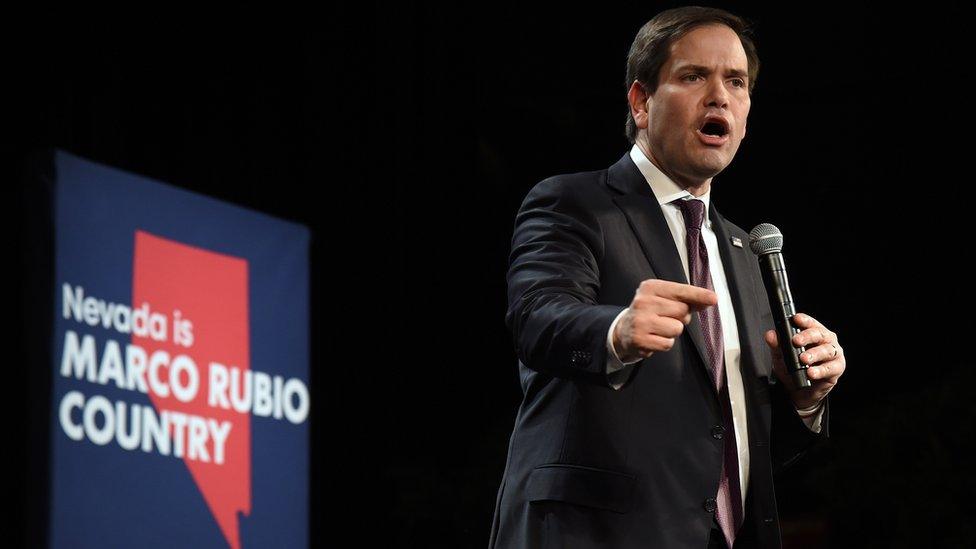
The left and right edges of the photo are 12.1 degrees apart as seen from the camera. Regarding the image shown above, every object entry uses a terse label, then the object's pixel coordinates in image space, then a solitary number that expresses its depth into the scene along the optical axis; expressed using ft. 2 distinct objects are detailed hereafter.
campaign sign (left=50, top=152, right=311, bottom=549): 31.32
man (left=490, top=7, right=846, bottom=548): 21.34
